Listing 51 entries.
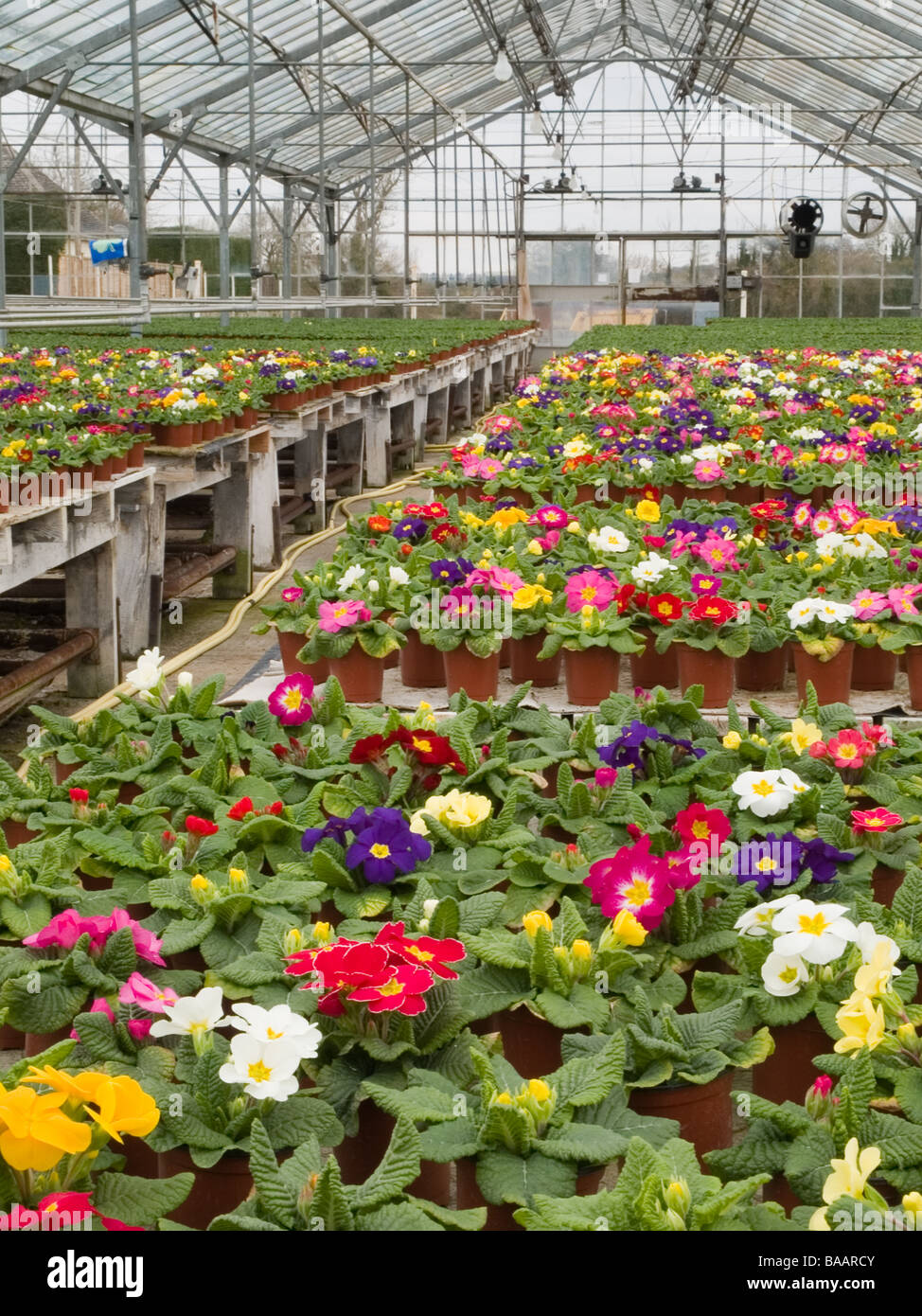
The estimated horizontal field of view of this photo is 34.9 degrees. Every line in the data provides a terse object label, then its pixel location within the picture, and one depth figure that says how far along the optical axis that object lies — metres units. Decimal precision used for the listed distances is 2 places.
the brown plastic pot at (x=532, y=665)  3.10
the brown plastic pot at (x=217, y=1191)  1.40
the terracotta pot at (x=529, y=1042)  1.65
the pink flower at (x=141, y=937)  1.71
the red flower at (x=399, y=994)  1.48
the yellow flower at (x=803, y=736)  2.31
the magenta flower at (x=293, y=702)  2.54
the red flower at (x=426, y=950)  1.56
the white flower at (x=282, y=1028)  1.41
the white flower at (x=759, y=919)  1.69
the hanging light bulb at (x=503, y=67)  15.23
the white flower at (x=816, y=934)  1.59
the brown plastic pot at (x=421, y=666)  3.16
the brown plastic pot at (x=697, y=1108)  1.50
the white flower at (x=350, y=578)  3.20
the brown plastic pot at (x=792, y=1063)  1.61
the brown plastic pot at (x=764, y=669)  3.08
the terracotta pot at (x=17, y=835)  2.22
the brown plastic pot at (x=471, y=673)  3.00
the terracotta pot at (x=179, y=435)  5.66
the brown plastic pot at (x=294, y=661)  3.13
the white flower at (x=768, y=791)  2.07
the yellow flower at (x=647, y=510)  3.94
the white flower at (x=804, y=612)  2.94
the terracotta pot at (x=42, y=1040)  1.69
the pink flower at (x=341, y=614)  3.03
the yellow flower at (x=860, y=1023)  1.41
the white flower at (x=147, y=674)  2.59
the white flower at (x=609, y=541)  3.48
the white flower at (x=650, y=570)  3.14
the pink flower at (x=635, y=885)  1.77
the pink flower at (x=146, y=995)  1.55
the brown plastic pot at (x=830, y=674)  2.95
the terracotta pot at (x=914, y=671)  2.95
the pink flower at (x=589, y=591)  3.12
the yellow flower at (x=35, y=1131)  1.17
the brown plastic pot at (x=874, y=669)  3.05
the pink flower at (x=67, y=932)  1.72
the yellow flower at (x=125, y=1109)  1.21
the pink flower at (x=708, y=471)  4.81
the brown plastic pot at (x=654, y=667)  3.07
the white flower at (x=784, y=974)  1.62
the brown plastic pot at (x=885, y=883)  2.02
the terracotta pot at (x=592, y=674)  2.95
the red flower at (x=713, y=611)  2.90
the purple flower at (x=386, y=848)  1.92
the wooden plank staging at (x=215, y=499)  4.45
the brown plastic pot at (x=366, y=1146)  1.51
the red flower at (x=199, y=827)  2.02
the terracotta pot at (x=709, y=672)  2.95
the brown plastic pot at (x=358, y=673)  3.05
